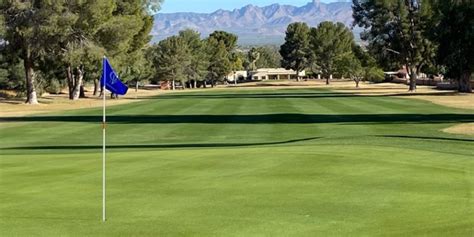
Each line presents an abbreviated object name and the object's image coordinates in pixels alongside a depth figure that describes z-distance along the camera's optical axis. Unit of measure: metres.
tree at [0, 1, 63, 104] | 56.31
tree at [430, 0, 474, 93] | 57.66
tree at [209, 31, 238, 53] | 196.00
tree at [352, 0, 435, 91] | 87.50
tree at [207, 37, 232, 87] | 164.38
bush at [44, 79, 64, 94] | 92.69
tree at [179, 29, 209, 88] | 147.88
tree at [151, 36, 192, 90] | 139.75
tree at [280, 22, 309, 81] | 187.25
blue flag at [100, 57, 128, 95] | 11.15
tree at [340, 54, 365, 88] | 117.50
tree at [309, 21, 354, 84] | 162.75
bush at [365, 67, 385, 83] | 123.69
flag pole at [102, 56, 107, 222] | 10.61
